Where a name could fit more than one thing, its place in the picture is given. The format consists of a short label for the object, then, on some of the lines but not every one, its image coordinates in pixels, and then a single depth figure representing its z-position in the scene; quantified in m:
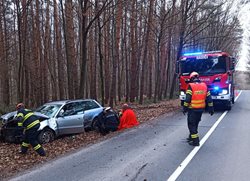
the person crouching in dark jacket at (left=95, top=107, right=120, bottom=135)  7.84
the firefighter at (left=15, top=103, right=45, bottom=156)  5.74
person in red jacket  8.42
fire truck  10.57
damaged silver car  6.98
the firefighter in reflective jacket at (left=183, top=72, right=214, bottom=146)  5.78
